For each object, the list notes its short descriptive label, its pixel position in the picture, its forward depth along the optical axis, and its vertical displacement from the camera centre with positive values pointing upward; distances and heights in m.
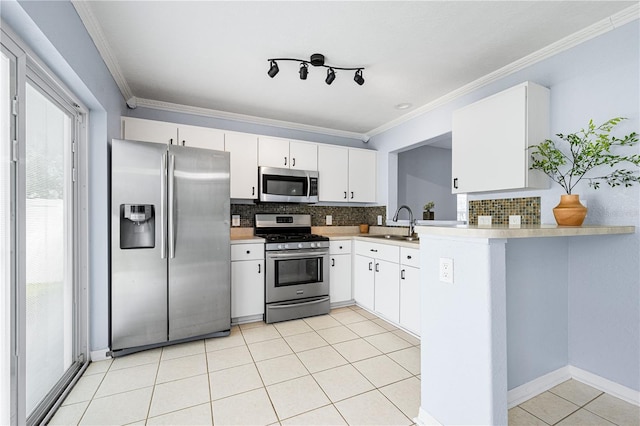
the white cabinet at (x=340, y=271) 3.61 -0.73
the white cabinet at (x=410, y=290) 2.77 -0.75
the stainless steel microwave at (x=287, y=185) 3.52 +0.36
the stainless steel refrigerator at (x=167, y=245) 2.43 -0.28
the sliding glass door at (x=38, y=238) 1.31 -0.14
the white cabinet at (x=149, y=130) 2.96 +0.88
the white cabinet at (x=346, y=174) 3.98 +0.56
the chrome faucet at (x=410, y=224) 3.56 -0.13
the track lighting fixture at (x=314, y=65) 2.38 +1.26
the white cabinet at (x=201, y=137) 3.20 +0.87
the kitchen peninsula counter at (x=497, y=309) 1.34 -0.55
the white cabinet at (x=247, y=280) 3.12 -0.73
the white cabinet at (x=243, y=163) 3.42 +0.60
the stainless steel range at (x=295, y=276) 3.24 -0.74
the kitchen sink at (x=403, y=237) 3.45 -0.31
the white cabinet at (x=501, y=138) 2.19 +0.62
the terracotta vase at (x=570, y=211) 1.83 +0.01
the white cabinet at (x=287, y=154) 3.59 +0.77
